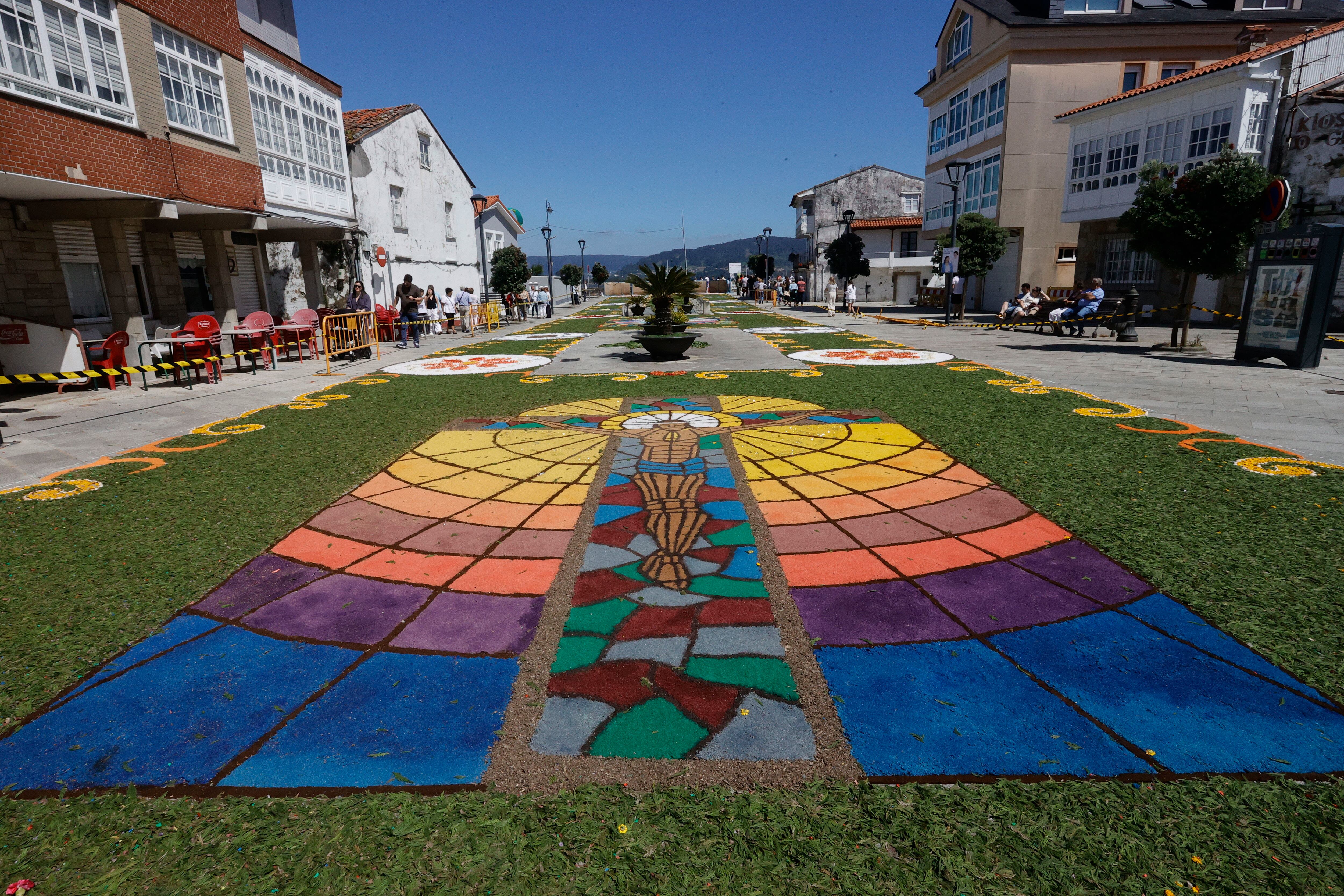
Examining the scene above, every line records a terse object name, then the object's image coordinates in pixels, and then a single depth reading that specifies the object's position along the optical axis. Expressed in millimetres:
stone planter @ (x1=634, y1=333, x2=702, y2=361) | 13422
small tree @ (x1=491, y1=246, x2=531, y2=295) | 40750
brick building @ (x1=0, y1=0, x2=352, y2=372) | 10719
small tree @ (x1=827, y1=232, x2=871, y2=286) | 38531
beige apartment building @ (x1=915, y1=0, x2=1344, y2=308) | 25625
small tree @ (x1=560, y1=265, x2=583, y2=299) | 57438
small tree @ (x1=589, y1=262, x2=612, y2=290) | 72188
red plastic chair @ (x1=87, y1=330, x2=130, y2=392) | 11969
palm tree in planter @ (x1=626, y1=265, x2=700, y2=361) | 13477
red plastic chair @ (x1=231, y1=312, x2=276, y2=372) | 14234
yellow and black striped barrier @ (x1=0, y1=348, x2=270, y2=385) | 9398
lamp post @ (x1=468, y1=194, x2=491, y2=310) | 32031
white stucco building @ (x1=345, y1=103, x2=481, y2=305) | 24172
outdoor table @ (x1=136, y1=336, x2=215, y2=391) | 11734
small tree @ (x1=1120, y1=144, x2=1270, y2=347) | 12406
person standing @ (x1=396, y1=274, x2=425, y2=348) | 18875
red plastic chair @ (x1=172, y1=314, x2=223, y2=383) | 12555
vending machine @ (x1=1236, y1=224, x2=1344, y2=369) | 11008
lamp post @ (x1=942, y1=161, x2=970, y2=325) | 22625
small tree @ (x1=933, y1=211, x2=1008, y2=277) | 23703
